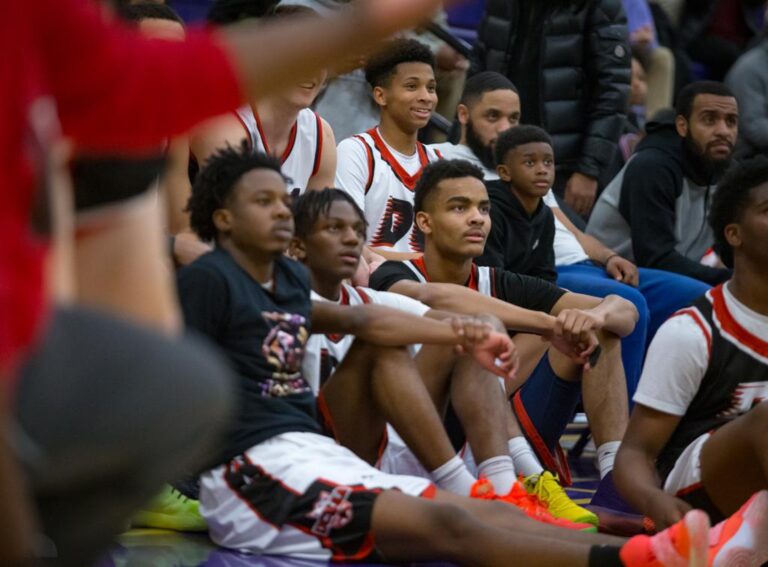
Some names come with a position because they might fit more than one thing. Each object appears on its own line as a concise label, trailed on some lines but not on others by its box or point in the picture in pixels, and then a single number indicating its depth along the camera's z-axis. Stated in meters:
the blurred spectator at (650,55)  15.13
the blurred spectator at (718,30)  16.84
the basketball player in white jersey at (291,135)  8.05
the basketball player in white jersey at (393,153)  9.44
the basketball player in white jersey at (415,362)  7.48
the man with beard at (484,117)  10.55
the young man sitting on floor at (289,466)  6.10
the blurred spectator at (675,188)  11.03
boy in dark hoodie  9.62
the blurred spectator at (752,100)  13.06
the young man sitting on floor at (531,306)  8.50
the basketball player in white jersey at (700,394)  6.69
